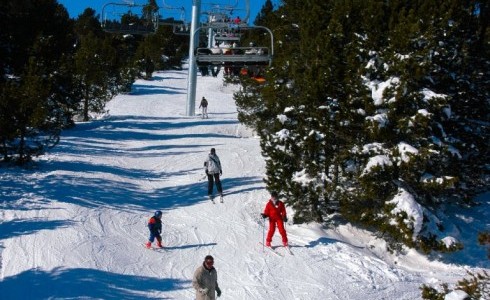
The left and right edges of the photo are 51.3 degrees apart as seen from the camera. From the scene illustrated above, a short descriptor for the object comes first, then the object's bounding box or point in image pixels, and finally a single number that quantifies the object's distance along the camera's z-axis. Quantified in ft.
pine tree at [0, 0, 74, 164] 58.54
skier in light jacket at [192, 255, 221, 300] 29.27
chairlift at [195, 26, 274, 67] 76.05
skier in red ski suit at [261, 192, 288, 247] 45.14
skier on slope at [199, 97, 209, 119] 121.08
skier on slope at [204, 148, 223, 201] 57.98
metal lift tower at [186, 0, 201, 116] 107.34
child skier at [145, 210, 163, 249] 43.01
